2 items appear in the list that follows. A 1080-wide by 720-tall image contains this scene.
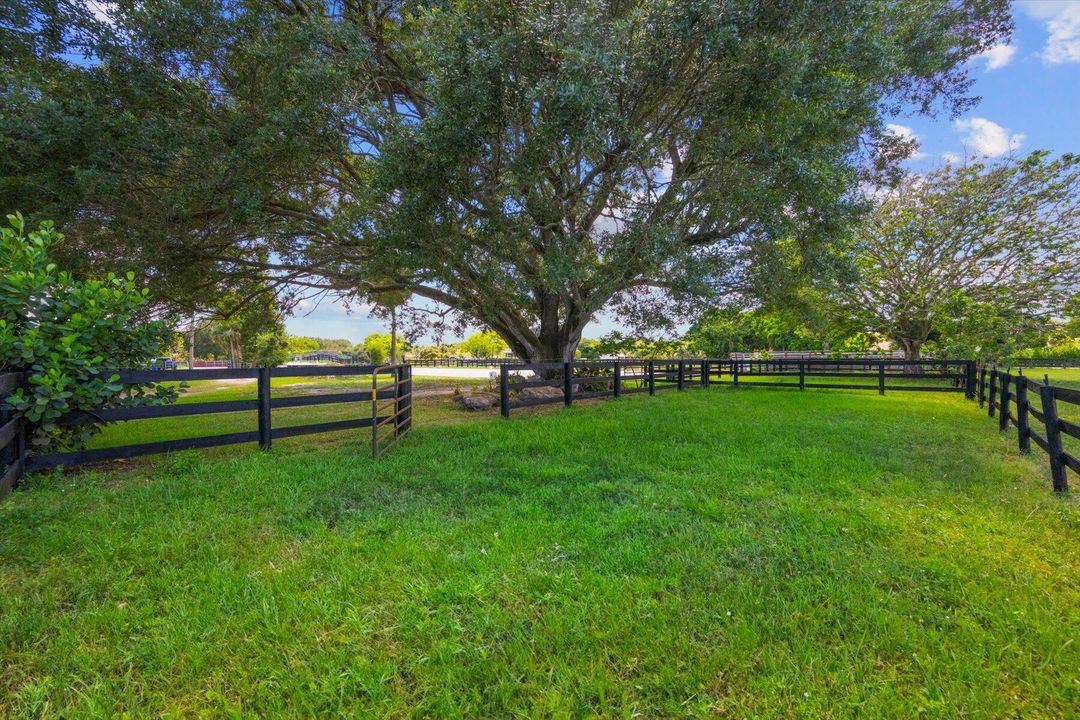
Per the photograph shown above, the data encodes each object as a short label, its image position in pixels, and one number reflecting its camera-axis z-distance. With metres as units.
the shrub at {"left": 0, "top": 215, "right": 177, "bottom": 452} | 3.83
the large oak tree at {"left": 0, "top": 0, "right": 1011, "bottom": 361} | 6.06
